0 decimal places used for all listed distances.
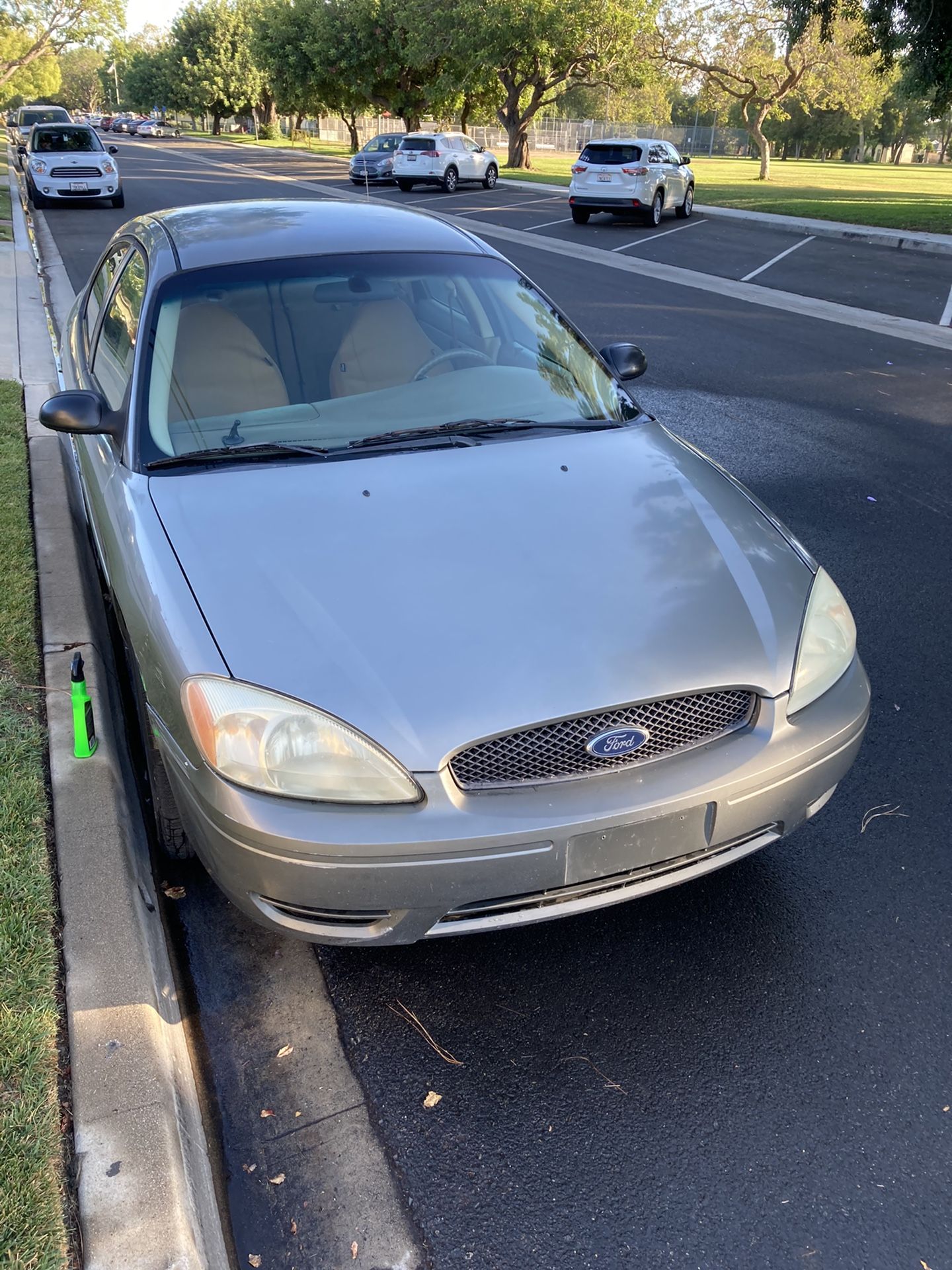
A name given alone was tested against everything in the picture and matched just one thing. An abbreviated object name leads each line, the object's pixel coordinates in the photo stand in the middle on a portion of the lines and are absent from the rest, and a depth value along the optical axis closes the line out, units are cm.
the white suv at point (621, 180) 2145
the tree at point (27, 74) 4019
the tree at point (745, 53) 3606
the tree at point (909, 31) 1728
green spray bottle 314
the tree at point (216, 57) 8244
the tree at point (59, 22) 3700
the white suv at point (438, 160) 3100
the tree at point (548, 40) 3381
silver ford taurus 225
